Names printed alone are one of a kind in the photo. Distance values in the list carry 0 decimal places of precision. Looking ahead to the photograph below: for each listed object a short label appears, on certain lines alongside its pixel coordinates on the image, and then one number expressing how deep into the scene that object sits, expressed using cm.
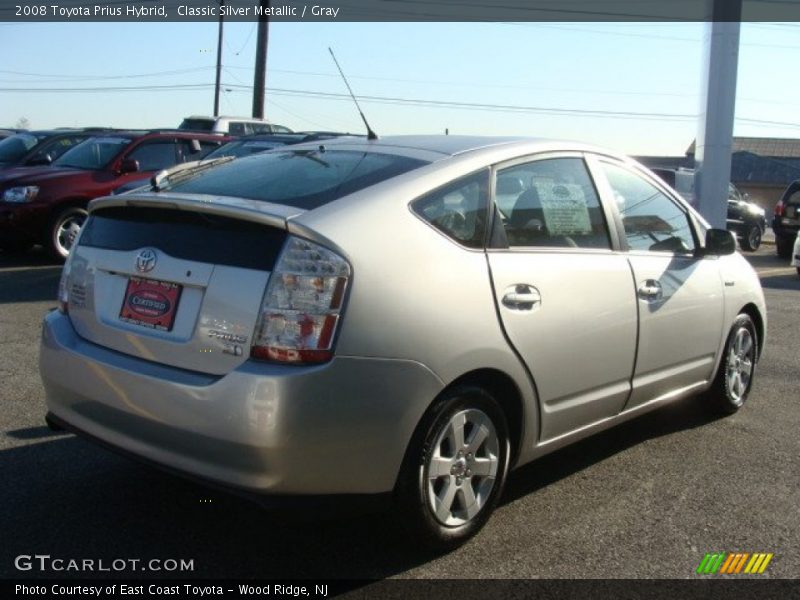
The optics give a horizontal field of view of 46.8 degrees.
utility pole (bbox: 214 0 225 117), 4300
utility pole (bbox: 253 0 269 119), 2453
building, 7175
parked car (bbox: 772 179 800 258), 1944
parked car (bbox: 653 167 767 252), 2155
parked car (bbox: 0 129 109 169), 1454
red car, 1167
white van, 2222
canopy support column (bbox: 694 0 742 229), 1213
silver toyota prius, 319
